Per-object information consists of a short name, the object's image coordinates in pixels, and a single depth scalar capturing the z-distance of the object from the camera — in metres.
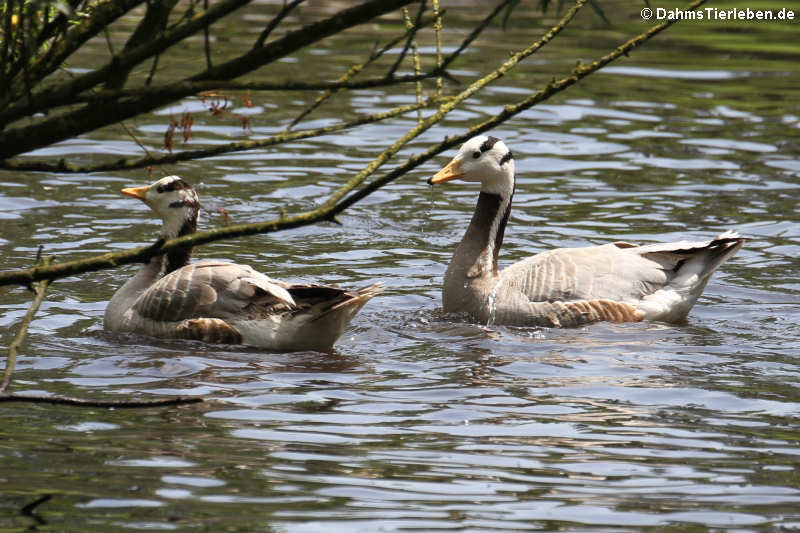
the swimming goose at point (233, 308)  19.20
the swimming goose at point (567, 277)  21.44
